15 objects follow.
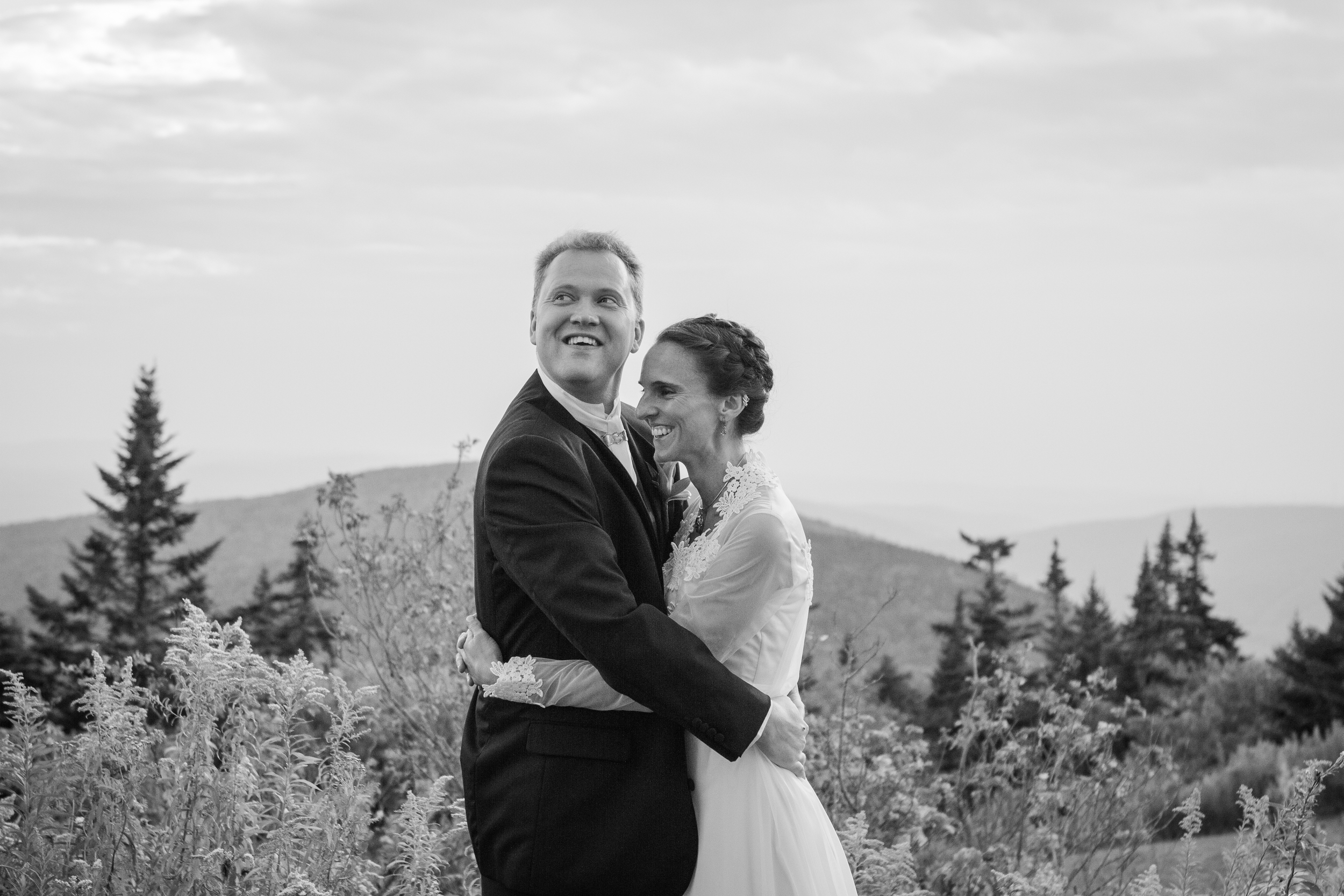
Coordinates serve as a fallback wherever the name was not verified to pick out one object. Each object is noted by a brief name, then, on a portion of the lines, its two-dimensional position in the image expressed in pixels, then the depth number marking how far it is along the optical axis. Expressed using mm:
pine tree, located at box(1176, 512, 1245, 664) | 29406
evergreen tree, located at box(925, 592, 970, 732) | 18578
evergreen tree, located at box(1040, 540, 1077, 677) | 22641
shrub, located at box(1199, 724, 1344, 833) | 9922
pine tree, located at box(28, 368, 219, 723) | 27594
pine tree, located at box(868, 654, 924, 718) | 20438
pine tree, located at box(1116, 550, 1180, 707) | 21984
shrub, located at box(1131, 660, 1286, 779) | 15414
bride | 3588
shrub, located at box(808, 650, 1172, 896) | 6191
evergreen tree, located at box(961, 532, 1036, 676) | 25016
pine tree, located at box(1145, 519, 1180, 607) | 31978
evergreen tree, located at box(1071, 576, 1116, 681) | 21797
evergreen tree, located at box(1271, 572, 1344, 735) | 17219
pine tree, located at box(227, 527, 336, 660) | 25156
